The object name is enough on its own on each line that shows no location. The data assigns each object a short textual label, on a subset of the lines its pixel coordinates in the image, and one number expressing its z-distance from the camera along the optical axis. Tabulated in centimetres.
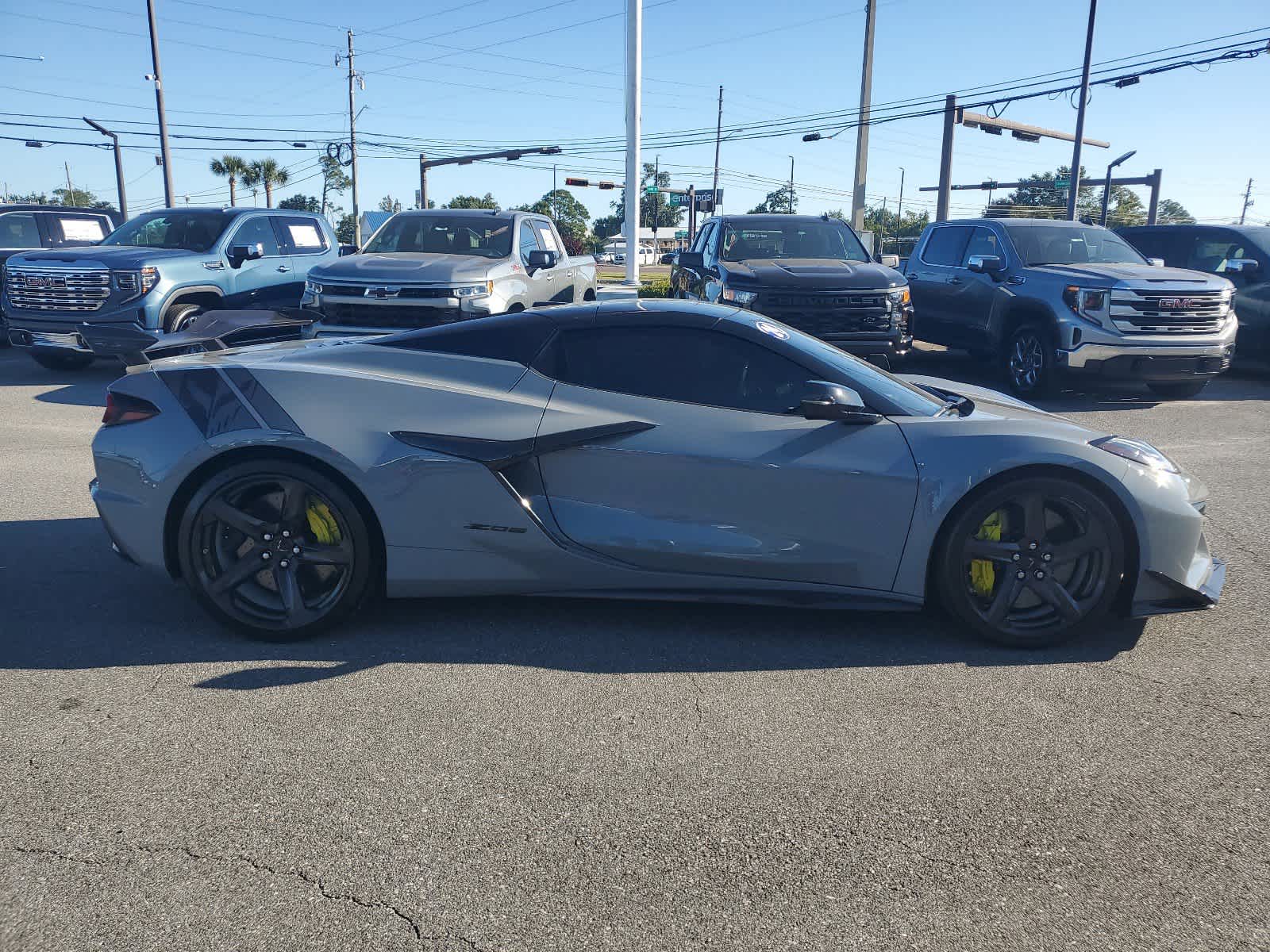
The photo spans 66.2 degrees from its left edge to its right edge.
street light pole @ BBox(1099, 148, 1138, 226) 3462
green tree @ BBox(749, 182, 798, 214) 9562
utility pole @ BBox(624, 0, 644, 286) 2109
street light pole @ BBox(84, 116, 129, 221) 4431
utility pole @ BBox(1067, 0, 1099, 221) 2520
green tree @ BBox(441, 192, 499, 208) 7400
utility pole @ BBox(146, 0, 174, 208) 2806
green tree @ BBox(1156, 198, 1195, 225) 8294
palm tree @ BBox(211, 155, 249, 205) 6862
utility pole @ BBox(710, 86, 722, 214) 4625
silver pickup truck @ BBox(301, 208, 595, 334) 984
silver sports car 385
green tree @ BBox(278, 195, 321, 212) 9194
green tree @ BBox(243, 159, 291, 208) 7094
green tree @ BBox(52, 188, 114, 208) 11691
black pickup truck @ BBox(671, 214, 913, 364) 1035
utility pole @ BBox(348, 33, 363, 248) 4952
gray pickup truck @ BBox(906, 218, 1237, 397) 1023
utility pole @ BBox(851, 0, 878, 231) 2720
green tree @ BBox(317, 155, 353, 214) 9050
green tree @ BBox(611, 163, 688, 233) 11332
